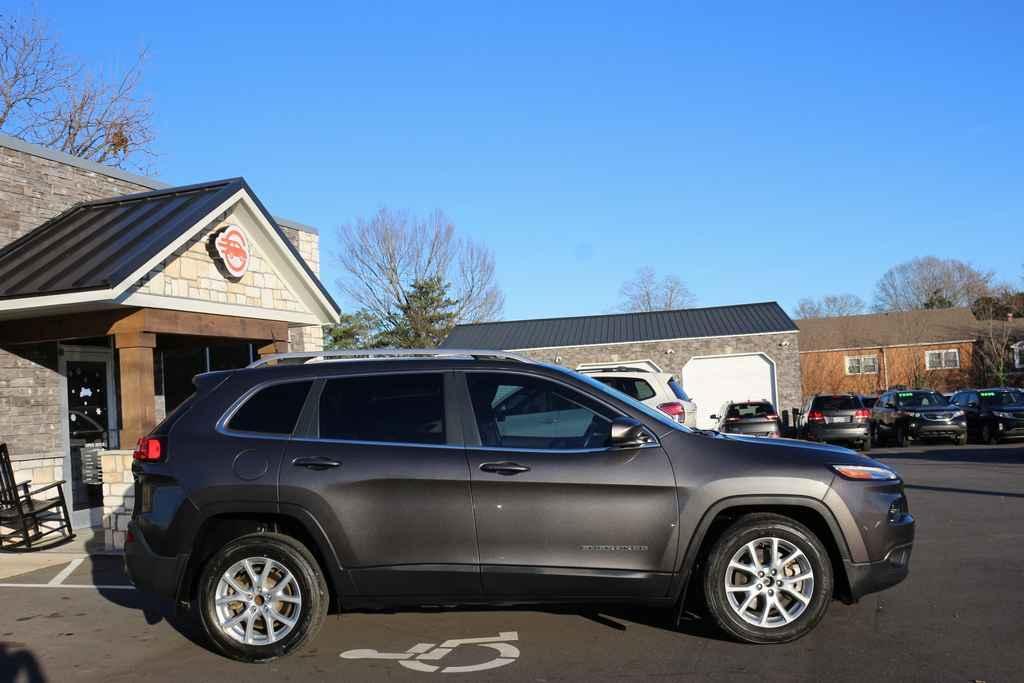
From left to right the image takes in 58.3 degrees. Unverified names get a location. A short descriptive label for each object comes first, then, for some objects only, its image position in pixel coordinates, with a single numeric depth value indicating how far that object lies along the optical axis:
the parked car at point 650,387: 13.30
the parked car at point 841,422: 23.28
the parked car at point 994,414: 23.12
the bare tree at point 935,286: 65.16
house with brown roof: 47.47
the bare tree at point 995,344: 45.06
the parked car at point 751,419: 20.62
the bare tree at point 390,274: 45.28
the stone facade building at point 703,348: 34.59
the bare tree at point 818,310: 75.06
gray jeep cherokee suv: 5.62
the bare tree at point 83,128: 29.20
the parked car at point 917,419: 23.38
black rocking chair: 10.60
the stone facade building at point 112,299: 10.72
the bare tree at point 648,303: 63.84
